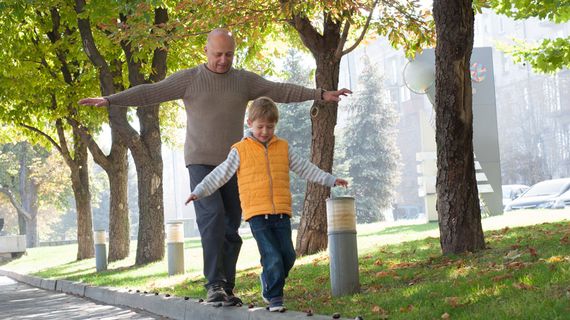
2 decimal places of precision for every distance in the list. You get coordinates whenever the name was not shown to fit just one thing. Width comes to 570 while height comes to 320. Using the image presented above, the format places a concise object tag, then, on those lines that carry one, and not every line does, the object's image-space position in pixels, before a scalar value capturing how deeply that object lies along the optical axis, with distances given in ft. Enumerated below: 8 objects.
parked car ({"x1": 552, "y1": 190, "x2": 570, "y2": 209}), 103.35
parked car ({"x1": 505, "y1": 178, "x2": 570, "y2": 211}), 105.81
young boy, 21.75
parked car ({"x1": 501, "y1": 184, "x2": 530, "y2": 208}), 174.99
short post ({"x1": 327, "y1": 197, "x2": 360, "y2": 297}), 24.59
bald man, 24.26
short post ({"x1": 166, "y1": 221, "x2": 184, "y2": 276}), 43.57
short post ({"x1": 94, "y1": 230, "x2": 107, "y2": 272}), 57.62
